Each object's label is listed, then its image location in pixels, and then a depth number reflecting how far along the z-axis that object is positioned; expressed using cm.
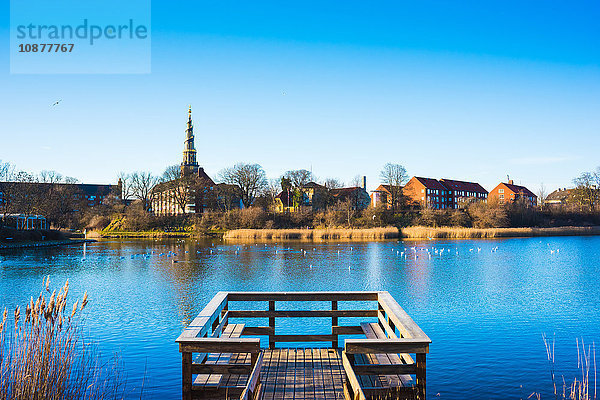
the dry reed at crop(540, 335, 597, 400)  902
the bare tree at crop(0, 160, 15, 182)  6184
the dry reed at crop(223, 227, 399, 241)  6028
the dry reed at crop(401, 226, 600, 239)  6006
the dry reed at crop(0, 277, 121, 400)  552
